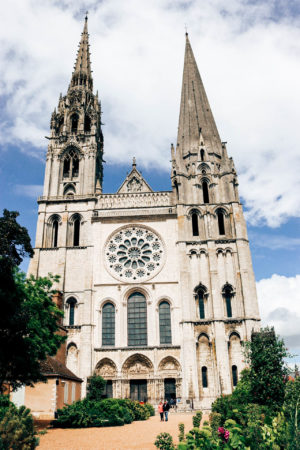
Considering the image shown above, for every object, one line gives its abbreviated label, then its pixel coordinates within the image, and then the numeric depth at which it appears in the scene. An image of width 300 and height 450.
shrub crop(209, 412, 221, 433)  11.71
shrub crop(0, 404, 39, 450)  8.68
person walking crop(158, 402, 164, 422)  19.92
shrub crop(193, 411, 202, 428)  12.44
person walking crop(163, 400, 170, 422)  19.88
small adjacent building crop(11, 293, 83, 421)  20.20
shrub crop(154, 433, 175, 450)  8.56
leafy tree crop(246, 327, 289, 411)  15.41
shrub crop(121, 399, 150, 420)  21.22
